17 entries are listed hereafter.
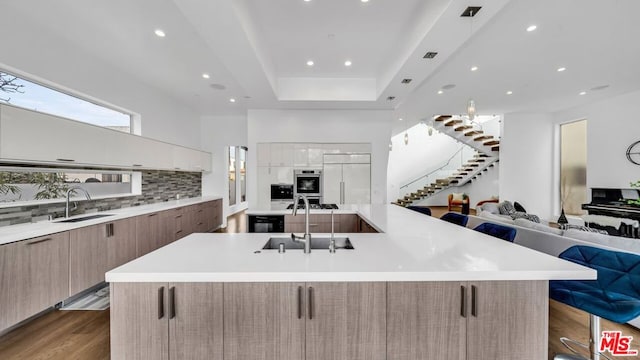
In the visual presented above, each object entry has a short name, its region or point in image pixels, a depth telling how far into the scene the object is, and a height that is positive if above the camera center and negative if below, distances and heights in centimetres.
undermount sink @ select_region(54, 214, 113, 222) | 292 -48
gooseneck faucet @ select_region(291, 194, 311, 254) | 163 -41
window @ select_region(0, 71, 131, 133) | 256 +85
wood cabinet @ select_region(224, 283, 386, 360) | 131 -72
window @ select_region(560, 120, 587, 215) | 688 +35
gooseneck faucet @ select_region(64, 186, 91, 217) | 295 -19
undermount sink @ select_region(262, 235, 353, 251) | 203 -51
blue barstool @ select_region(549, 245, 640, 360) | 141 -68
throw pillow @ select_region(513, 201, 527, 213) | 705 -76
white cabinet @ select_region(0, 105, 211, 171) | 232 +37
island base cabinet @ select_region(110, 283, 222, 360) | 128 -71
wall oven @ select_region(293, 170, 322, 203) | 547 -9
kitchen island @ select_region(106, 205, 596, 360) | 129 -66
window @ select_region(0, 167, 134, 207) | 251 -8
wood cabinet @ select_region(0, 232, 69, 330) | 205 -85
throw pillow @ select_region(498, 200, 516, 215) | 561 -63
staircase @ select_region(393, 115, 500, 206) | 895 +98
